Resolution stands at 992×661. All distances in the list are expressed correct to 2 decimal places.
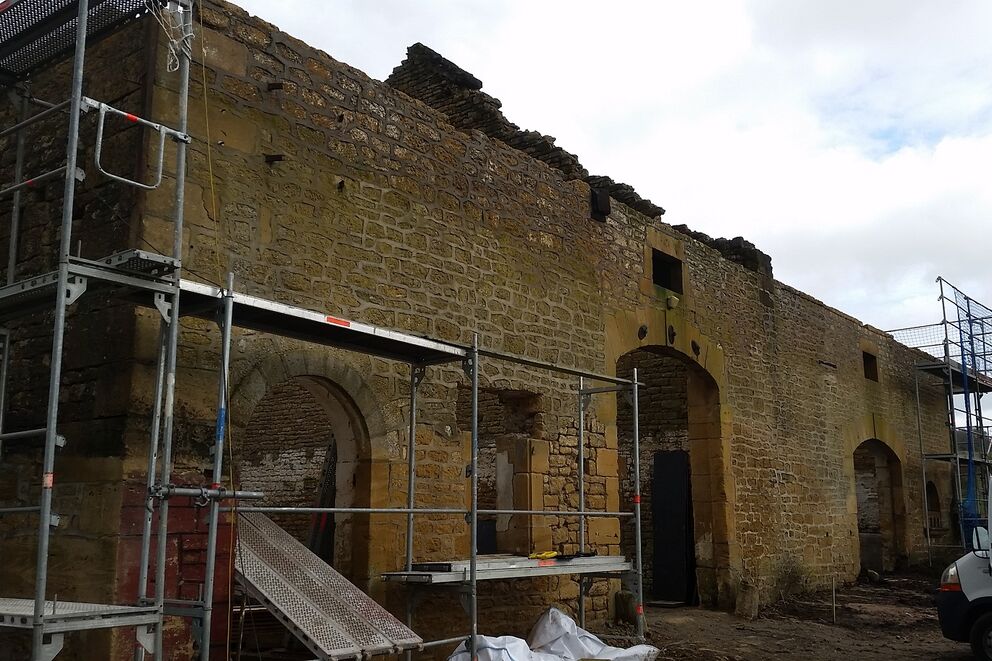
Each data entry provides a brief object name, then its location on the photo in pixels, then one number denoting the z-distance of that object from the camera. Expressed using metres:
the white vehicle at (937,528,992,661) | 7.88
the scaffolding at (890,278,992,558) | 16.73
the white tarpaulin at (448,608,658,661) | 6.62
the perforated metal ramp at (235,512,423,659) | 5.24
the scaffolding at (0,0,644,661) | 4.20
